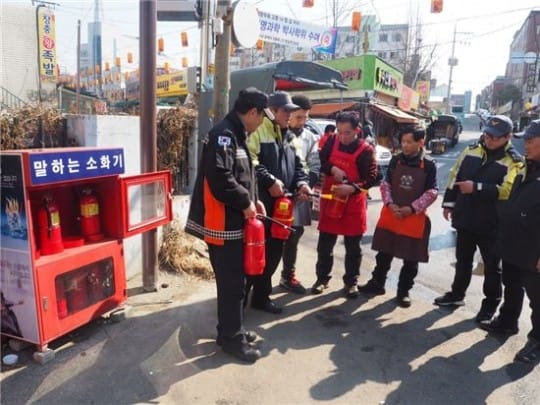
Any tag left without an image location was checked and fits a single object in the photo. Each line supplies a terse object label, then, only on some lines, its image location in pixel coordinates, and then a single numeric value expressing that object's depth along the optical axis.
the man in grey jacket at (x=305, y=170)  3.82
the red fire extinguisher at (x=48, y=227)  2.78
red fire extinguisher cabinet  2.54
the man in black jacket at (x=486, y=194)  3.51
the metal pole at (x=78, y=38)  16.89
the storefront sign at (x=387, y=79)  17.61
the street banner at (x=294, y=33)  13.20
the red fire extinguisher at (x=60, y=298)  2.78
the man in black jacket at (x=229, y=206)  2.63
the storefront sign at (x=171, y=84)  23.16
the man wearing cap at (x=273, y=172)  3.43
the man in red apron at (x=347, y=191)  3.82
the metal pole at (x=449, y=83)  41.50
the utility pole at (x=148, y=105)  3.42
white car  10.34
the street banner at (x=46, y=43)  13.91
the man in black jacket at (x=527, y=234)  2.94
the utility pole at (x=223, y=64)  4.49
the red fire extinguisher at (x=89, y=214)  3.12
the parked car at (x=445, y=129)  25.45
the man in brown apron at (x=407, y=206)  3.73
